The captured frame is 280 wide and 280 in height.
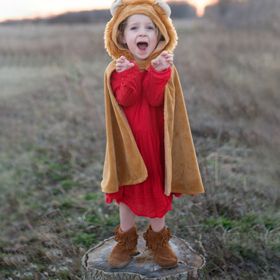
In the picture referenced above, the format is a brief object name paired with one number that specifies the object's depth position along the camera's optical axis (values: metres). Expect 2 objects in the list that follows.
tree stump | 2.91
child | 2.61
